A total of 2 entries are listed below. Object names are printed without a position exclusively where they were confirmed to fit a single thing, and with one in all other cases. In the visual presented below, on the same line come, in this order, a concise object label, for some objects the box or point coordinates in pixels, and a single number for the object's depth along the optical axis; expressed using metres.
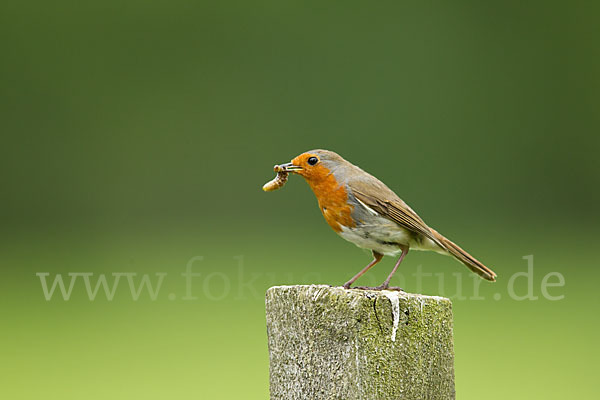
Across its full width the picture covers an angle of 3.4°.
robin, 5.88
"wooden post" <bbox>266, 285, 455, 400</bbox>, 5.71
